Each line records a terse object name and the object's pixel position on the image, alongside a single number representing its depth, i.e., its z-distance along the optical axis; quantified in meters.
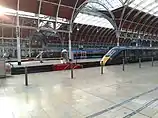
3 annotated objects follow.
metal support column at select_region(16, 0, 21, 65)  17.89
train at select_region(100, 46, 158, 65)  20.55
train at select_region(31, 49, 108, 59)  37.84
